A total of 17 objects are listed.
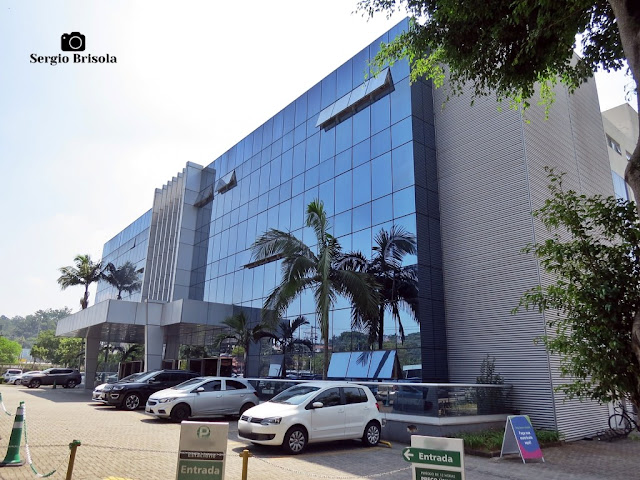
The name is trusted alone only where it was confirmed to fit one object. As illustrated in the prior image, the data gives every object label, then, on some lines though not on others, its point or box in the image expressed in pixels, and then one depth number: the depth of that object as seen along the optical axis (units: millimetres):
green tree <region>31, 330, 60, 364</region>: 82312
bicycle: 15172
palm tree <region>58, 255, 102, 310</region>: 46688
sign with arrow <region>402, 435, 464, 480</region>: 4574
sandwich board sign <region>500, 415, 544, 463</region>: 10742
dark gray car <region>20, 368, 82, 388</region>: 38125
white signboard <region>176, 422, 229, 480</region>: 5156
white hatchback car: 10648
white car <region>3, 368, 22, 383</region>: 47281
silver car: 15562
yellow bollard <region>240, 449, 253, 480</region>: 5445
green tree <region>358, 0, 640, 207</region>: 9000
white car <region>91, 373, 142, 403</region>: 20141
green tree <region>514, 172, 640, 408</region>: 5852
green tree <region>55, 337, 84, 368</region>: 67056
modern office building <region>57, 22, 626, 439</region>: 15789
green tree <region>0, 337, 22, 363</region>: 68562
